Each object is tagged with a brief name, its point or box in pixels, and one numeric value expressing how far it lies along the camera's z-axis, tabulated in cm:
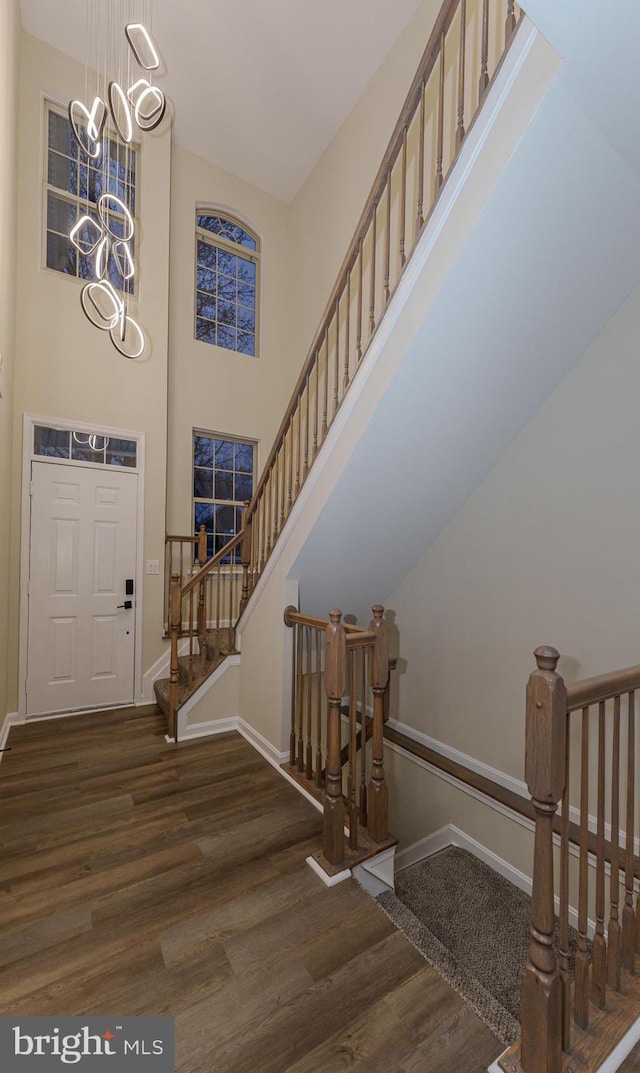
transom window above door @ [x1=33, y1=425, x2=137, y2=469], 378
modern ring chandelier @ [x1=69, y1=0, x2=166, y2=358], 281
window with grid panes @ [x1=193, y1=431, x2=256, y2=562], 507
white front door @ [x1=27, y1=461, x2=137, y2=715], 376
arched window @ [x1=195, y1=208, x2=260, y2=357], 512
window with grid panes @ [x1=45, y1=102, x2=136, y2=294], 396
